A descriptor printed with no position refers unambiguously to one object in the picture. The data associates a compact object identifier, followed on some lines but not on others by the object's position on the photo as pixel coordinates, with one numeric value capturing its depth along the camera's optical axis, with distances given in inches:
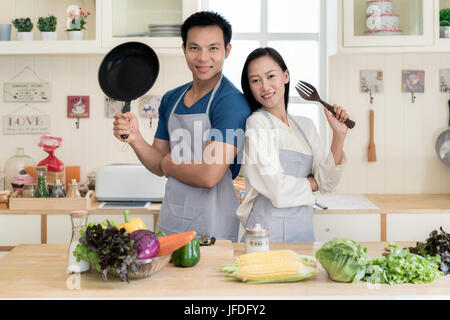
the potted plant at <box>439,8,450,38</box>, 118.0
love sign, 129.5
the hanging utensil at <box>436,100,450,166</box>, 131.0
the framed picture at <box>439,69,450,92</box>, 131.1
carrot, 56.6
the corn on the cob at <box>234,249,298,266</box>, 55.9
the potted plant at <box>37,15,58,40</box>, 117.1
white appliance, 114.8
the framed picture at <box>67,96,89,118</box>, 130.0
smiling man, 76.0
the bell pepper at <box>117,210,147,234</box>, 58.4
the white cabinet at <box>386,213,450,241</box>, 112.1
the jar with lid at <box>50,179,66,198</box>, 113.0
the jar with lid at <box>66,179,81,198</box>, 114.1
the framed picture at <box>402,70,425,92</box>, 131.3
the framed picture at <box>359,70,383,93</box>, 131.6
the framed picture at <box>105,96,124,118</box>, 129.5
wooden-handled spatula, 131.6
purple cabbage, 53.6
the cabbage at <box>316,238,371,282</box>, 54.2
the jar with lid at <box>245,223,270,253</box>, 63.0
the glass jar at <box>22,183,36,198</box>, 113.2
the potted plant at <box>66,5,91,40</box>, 116.7
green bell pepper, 59.6
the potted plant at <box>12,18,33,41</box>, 118.5
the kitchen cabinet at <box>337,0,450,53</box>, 116.3
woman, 75.6
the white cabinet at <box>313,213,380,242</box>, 112.0
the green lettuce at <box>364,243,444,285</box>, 54.7
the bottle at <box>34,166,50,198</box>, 113.0
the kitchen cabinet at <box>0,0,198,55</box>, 114.6
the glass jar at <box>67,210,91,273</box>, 56.9
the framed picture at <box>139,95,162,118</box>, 129.6
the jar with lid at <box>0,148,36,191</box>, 126.5
